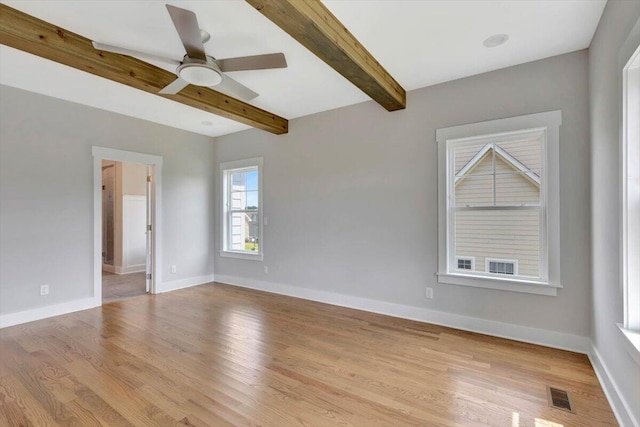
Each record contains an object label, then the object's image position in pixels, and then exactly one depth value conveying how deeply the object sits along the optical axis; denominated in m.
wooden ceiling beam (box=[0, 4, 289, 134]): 2.23
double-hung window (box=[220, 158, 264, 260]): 5.23
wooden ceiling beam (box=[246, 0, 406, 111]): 1.92
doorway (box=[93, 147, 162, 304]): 4.96
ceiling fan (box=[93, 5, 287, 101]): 1.98
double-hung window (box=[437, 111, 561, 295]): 2.90
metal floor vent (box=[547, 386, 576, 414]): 2.00
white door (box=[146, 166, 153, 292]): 4.99
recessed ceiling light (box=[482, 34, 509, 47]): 2.58
